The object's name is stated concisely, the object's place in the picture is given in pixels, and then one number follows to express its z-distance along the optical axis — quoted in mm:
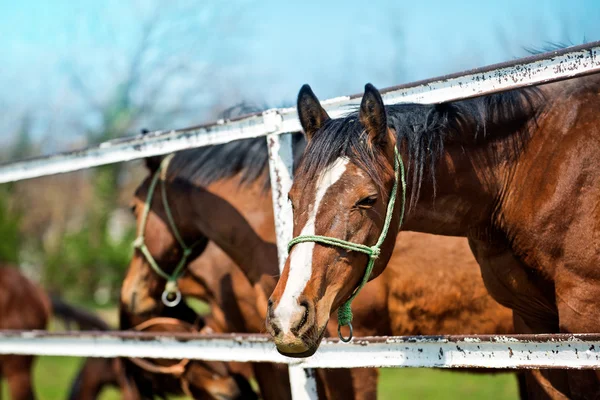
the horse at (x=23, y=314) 7840
